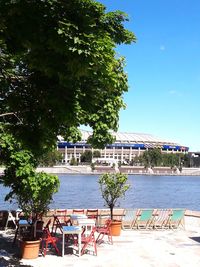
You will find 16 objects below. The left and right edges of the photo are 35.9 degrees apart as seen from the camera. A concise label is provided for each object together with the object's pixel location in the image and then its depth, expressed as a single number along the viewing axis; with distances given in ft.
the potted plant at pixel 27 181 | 27.33
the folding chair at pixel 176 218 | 38.72
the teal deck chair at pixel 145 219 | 37.61
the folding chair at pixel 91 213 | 35.21
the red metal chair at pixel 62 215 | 35.22
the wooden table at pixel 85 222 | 27.15
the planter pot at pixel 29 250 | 25.12
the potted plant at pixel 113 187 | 37.25
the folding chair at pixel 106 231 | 29.75
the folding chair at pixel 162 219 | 38.78
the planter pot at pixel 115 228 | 33.67
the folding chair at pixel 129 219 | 38.02
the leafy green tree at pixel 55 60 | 9.13
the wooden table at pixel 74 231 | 25.88
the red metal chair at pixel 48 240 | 25.99
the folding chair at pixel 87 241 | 26.49
